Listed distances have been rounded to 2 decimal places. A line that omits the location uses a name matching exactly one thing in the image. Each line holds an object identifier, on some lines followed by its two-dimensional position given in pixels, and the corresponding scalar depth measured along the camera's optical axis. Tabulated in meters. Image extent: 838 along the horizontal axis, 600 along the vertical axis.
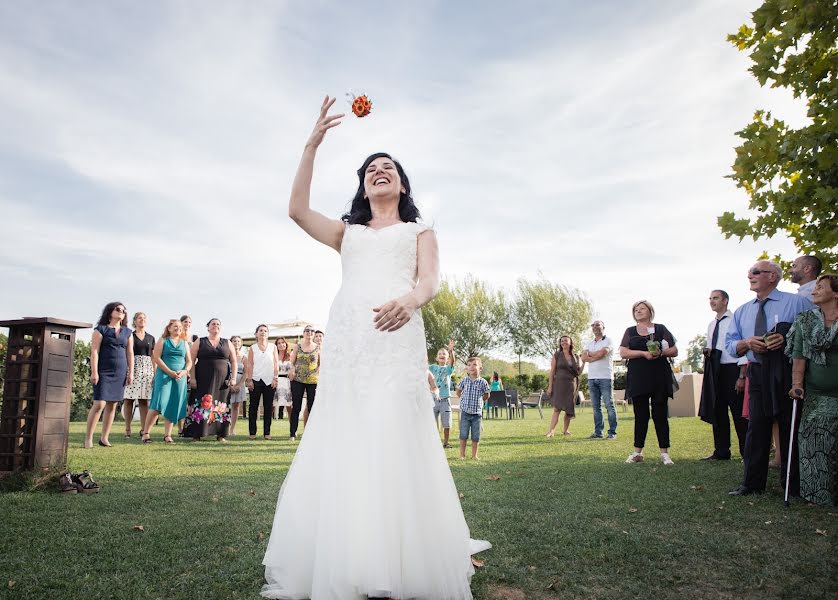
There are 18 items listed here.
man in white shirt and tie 8.16
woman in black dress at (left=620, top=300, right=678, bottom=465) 7.84
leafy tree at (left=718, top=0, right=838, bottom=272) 5.69
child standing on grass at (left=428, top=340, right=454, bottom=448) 10.84
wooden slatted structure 5.70
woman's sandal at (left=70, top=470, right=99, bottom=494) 5.48
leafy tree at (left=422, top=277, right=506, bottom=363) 49.19
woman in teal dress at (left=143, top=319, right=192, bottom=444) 10.52
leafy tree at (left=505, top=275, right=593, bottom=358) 48.91
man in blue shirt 5.61
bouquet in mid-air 3.35
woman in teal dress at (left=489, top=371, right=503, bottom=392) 20.55
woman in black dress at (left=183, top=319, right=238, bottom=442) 11.19
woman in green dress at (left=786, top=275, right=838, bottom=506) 5.14
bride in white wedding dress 2.63
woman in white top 11.91
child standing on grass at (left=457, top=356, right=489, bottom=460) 8.71
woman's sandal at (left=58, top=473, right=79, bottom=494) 5.39
